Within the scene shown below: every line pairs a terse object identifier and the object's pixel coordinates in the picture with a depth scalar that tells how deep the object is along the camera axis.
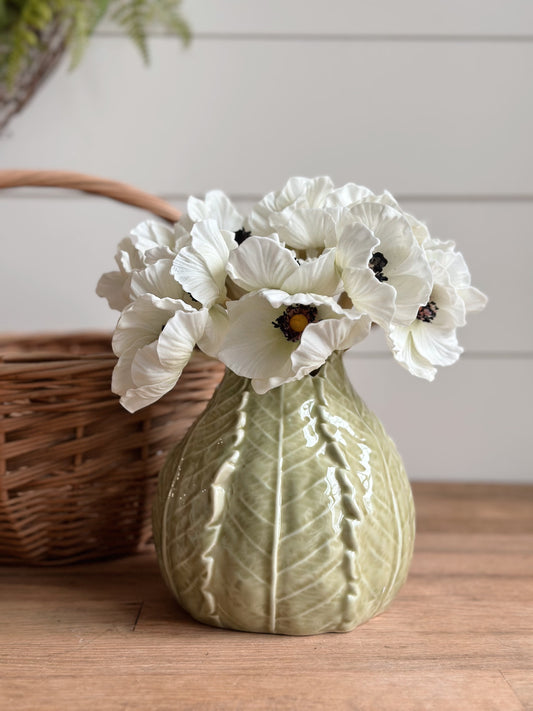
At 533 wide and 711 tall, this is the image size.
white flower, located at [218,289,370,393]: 0.47
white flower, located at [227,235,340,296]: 0.48
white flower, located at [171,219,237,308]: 0.50
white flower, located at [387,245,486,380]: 0.53
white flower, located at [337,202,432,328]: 0.48
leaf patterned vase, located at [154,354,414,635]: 0.51
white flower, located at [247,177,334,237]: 0.55
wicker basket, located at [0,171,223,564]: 0.63
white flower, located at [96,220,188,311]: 0.54
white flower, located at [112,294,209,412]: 0.49
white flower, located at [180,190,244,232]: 0.58
